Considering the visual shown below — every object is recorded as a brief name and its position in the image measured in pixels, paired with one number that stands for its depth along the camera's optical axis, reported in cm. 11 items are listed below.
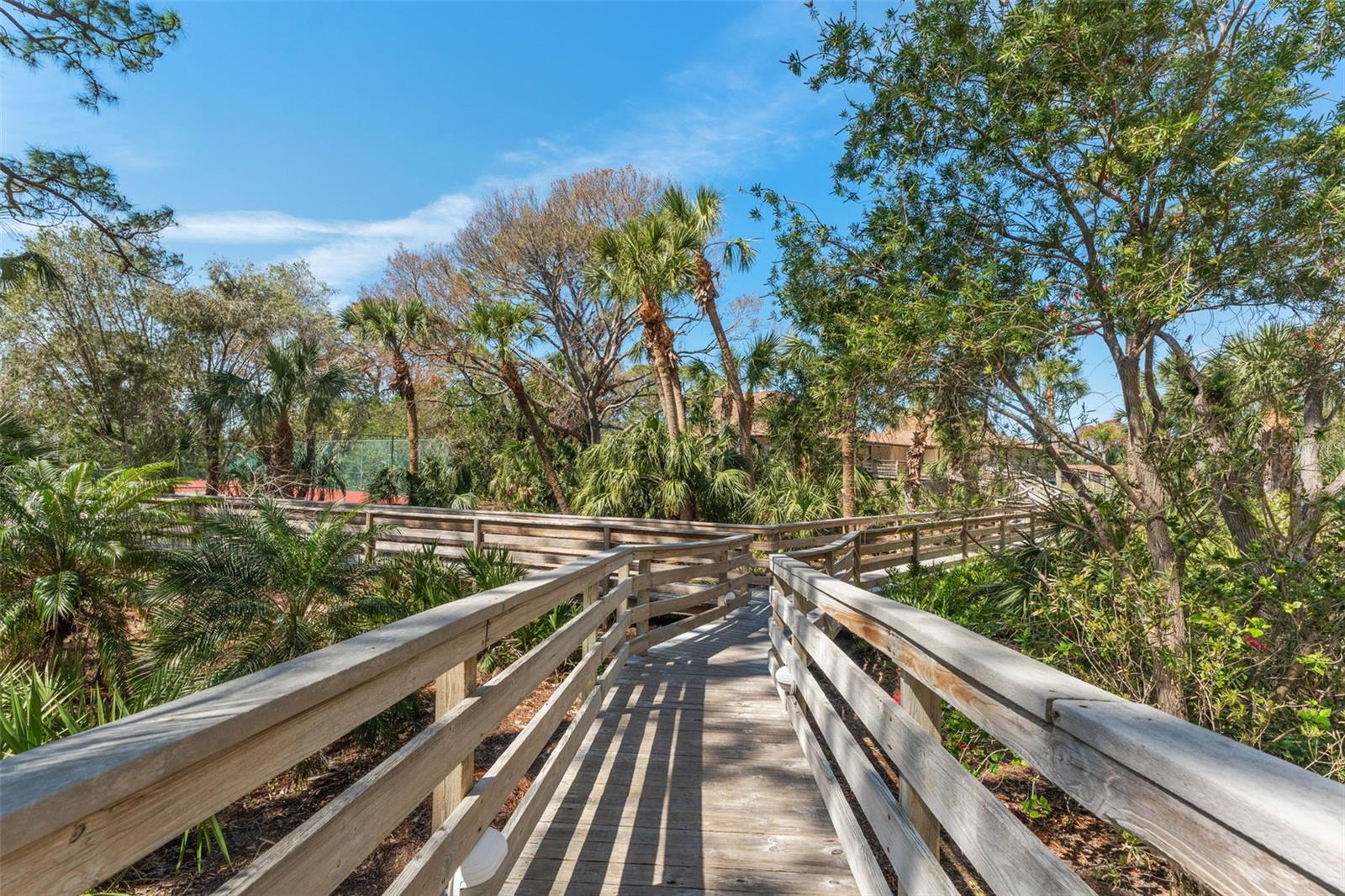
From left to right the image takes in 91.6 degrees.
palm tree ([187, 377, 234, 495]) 1486
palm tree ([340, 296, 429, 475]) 1612
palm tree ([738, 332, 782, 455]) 1540
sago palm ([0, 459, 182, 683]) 496
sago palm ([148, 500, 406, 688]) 430
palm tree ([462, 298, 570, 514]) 1394
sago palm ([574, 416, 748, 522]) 1111
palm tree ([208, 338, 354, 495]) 1475
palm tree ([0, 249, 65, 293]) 955
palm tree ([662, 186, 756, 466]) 1259
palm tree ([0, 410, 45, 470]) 832
